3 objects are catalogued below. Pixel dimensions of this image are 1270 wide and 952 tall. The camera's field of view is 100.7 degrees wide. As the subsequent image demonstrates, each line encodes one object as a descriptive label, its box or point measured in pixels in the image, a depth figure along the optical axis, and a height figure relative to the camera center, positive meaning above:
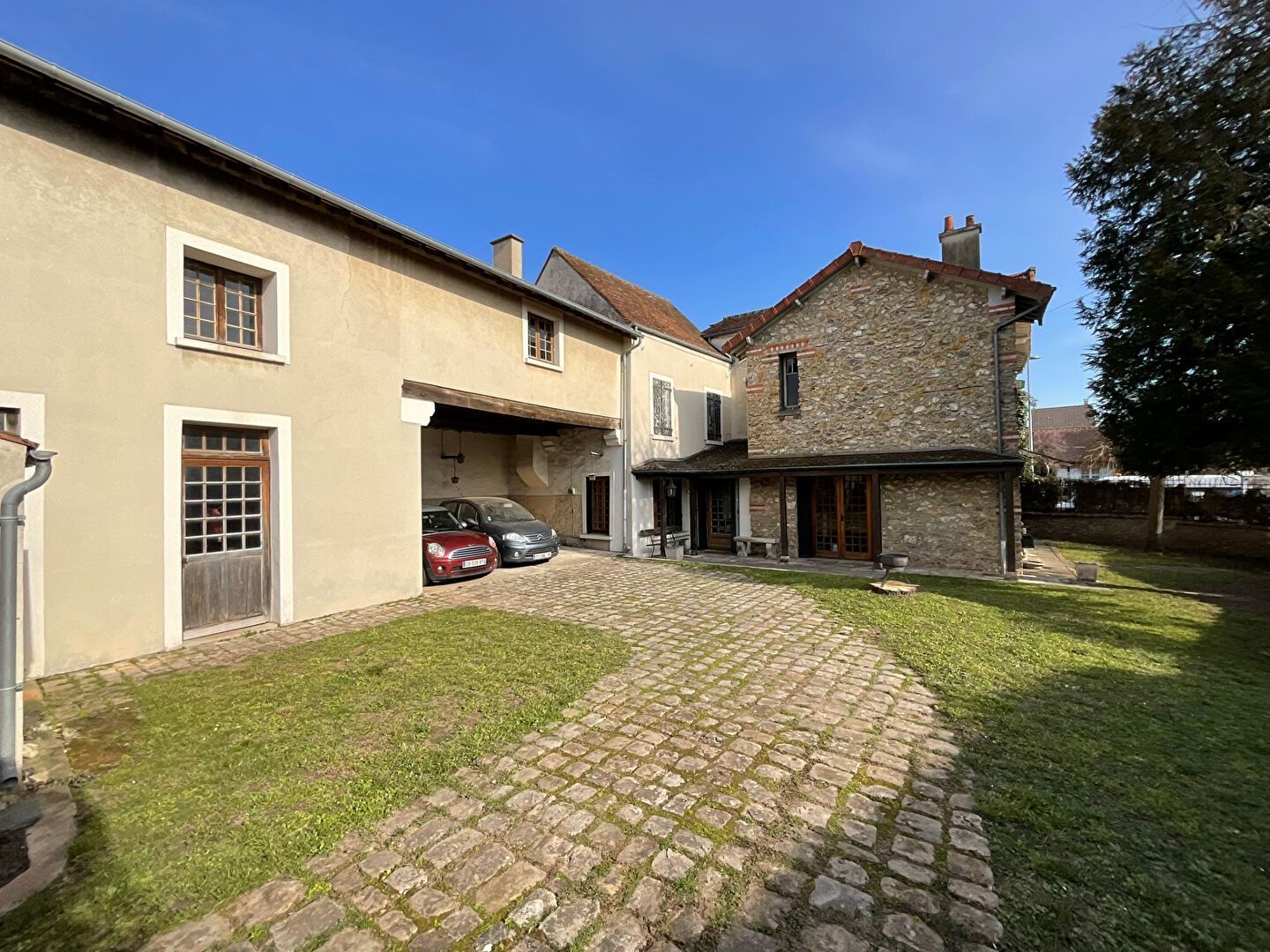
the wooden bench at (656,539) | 14.61 -1.72
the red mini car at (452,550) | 10.16 -1.36
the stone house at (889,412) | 11.49 +1.58
